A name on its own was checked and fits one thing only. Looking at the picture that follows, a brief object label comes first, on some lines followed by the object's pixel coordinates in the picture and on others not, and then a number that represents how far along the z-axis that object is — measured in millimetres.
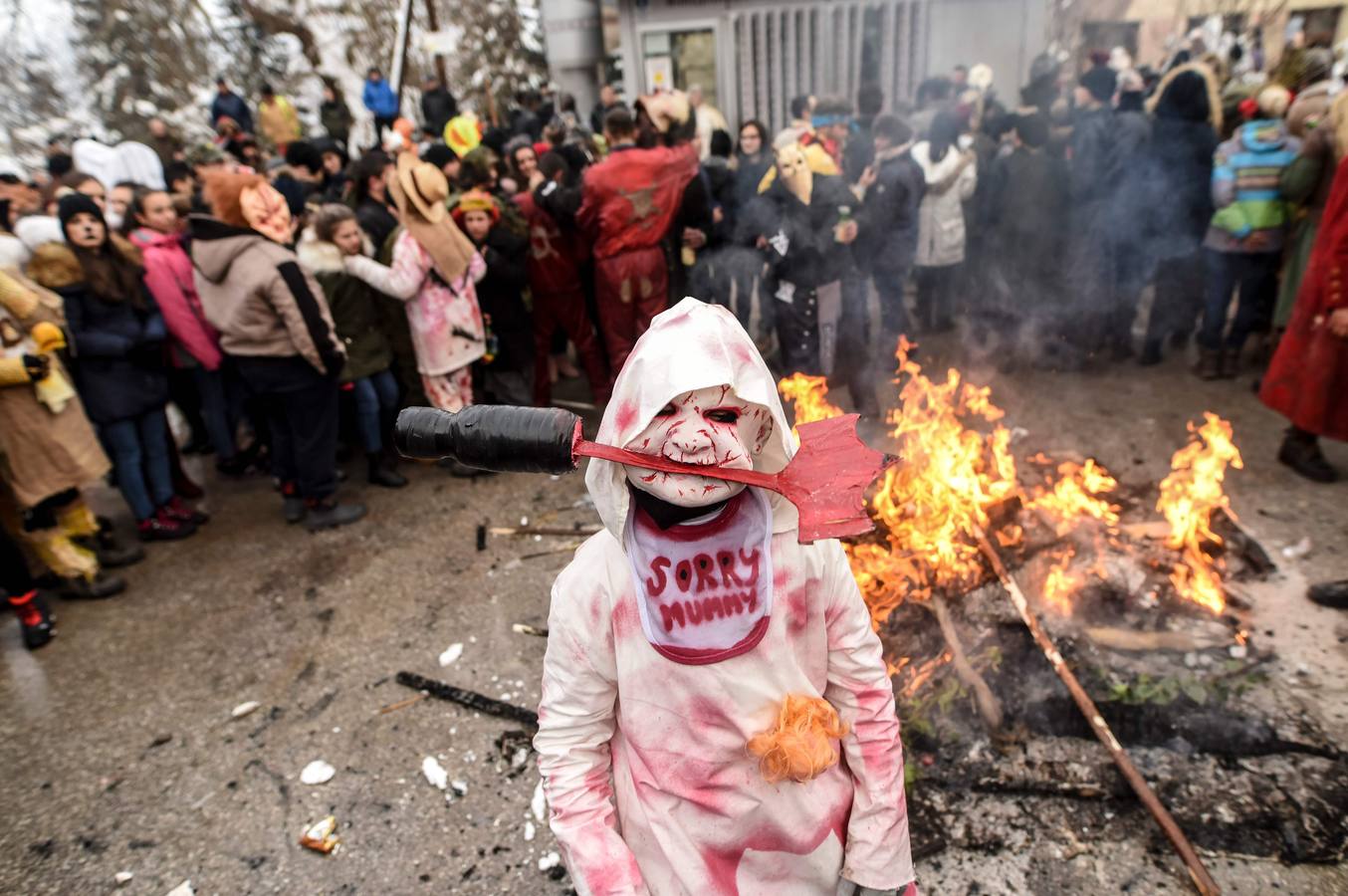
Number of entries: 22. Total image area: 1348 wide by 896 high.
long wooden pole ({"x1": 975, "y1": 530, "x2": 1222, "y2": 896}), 2666
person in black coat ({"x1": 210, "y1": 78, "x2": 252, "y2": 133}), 12898
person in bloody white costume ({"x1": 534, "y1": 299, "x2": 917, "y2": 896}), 1743
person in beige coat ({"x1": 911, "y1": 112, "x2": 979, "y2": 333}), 7629
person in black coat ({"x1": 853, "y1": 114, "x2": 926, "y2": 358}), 6746
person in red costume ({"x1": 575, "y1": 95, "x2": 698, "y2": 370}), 6230
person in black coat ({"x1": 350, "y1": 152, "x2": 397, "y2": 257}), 6250
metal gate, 13602
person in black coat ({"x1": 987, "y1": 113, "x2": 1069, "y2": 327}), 7023
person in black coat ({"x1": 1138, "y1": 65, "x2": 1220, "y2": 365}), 6570
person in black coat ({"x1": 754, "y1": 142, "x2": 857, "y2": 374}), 6059
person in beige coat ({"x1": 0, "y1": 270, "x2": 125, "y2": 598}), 4539
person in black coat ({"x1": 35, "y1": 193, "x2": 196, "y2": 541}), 4973
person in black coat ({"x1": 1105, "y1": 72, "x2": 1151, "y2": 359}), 6793
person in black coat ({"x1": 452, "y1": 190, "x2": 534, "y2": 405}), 6418
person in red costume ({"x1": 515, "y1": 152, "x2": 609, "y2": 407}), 6547
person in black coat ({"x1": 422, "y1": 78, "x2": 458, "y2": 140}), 13297
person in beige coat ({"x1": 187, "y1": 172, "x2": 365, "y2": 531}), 4887
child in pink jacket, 5480
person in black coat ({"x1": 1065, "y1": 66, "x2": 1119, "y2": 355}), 6973
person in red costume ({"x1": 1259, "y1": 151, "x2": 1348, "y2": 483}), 4461
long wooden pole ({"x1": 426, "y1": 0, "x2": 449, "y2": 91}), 15195
